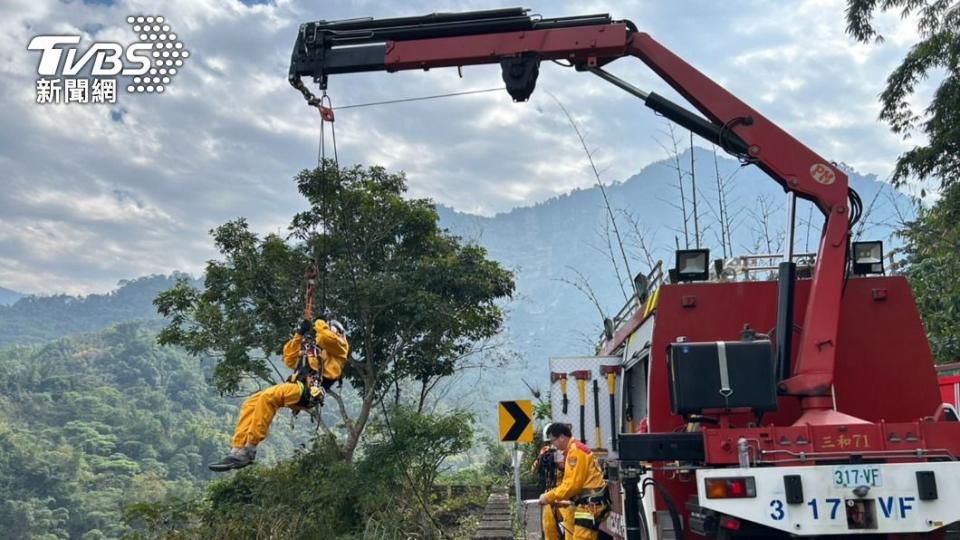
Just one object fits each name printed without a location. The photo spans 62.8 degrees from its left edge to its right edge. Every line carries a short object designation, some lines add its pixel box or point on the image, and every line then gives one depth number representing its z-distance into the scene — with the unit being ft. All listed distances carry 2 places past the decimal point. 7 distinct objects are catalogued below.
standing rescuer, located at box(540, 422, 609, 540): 21.15
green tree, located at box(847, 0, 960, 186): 45.96
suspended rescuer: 21.56
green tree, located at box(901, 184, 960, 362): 47.91
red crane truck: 14.97
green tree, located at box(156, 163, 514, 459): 53.47
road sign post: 31.37
